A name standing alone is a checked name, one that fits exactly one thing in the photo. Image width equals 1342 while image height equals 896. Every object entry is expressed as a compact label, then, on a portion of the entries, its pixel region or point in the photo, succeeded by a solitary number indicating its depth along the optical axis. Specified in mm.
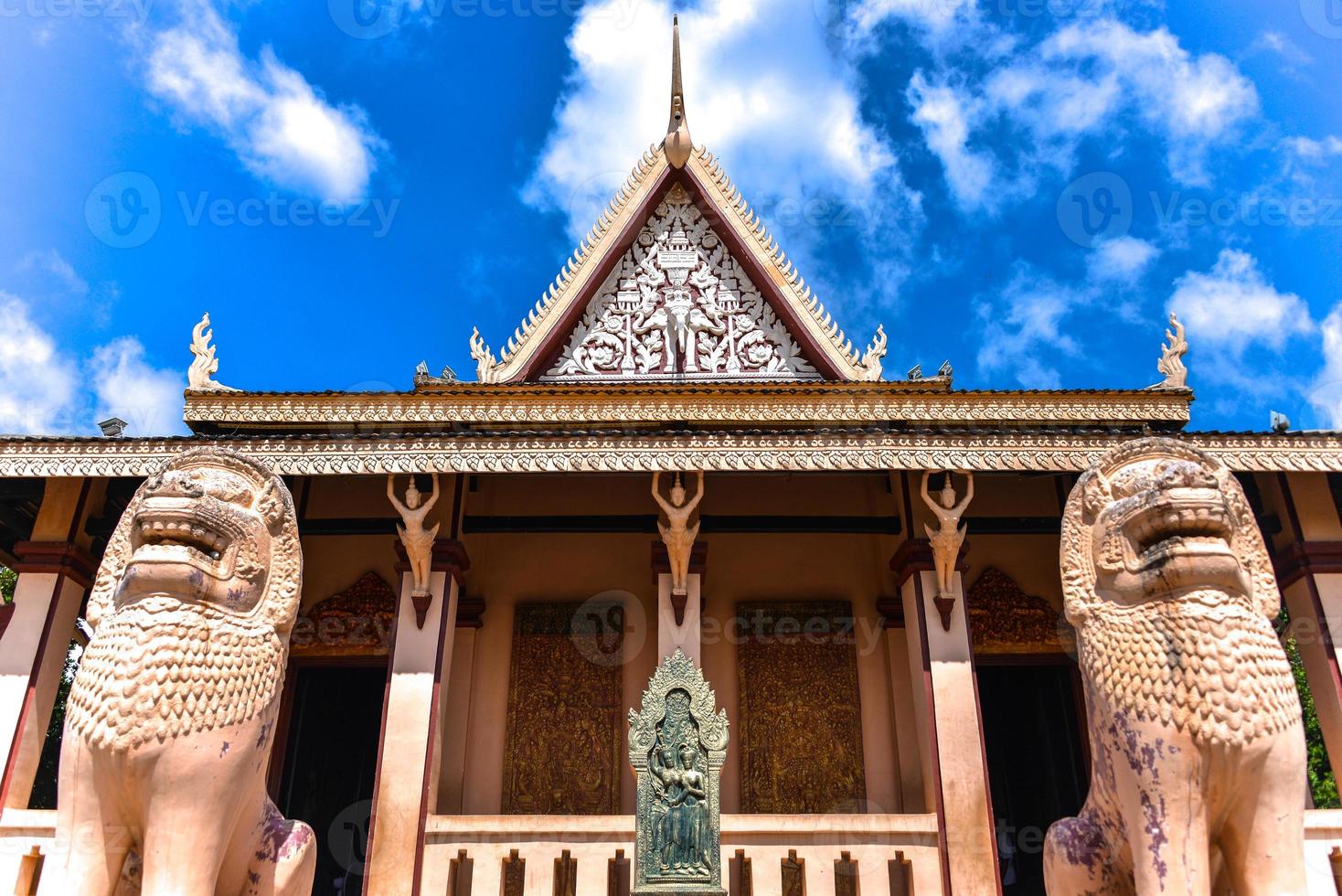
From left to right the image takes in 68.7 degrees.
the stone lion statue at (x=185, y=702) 3428
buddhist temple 6121
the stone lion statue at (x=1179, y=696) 3297
